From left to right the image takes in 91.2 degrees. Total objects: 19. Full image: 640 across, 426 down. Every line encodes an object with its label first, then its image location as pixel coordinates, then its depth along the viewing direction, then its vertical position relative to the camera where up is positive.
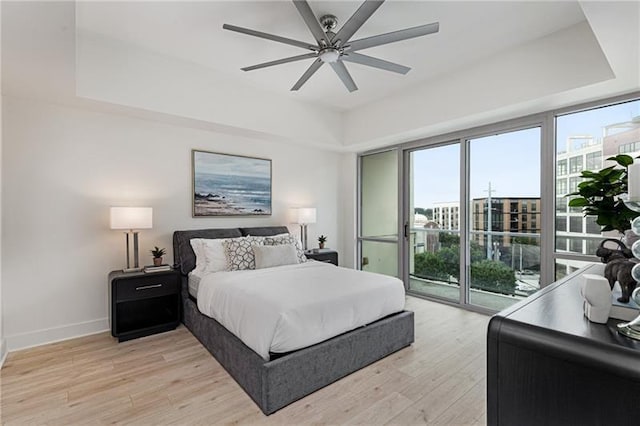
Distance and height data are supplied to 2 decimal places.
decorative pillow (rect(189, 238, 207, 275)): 3.49 -0.50
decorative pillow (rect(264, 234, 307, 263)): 3.89 -0.38
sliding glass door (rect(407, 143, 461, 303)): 4.37 -0.15
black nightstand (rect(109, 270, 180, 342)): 3.11 -1.01
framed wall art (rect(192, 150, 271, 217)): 4.09 +0.37
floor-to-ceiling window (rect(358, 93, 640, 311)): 3.24 +0.10
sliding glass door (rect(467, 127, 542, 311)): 3.61 -0.07
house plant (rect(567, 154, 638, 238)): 1.29 +0.07
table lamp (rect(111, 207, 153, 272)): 3.18 -0.07
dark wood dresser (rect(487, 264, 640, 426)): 0.76 -0.42
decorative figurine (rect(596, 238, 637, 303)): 1.04 -0.22
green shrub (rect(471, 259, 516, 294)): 3.86 -0.83
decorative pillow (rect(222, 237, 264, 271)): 3.49 -0.48
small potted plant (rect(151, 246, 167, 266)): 3.53 -0.50
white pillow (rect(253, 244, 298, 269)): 3.55 -0.51
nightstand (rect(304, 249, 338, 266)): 4.67 -0.66
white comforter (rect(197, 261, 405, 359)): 2.14 -0.72
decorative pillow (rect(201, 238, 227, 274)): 3.45 -0.50
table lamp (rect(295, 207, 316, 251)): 4.73 -0.07
